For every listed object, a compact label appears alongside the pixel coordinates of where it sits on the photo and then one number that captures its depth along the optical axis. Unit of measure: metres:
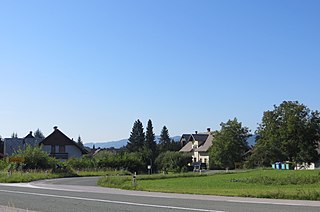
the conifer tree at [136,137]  134.75
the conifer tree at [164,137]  152.52
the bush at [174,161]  75.74
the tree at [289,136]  75.44
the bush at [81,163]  66.77
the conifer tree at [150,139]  126.24
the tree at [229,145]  84.19
